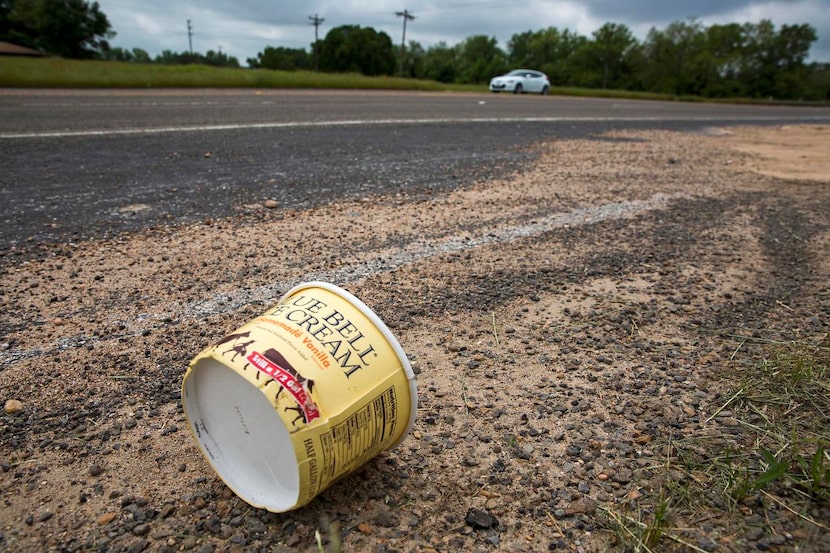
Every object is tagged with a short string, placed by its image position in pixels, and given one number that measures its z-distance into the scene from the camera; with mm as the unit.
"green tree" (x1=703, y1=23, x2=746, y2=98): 55156
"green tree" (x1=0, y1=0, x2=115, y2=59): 48938
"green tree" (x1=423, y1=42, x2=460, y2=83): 80125
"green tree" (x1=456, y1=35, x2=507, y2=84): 74000
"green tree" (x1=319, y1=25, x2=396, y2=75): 76438
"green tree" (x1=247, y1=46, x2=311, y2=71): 83312
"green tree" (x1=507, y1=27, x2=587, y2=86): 76481
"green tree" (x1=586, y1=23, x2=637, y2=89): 69312
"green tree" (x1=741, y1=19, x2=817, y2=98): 54531
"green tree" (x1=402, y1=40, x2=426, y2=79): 73844
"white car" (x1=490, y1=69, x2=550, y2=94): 25719
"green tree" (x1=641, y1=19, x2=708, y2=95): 58062
